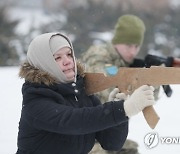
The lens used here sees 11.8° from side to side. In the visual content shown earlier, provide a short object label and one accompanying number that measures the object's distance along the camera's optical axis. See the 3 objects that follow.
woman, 4.05
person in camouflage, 5.43
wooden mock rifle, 4.05
